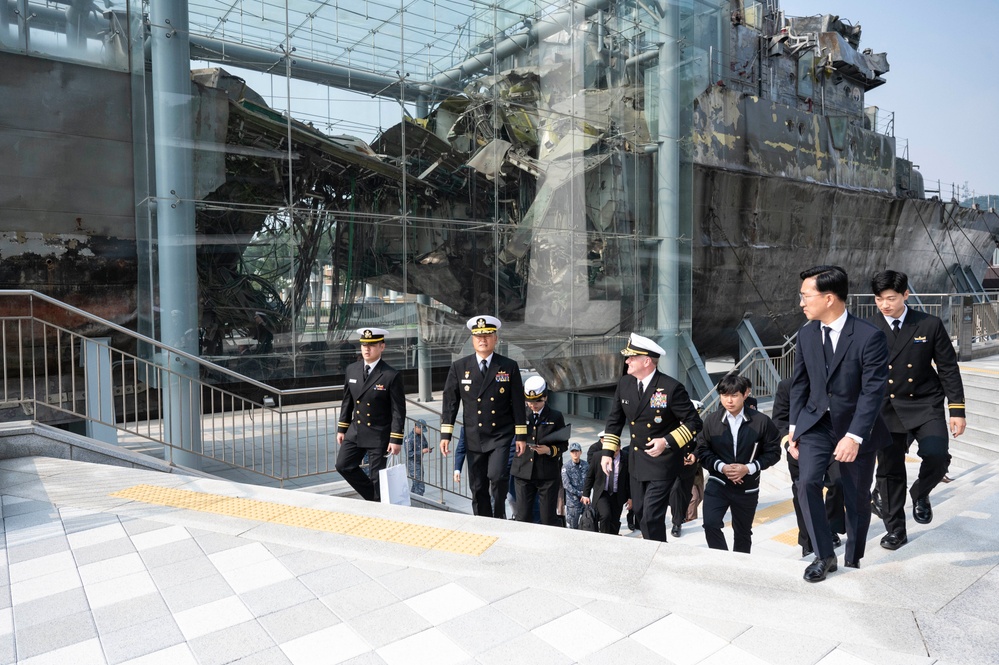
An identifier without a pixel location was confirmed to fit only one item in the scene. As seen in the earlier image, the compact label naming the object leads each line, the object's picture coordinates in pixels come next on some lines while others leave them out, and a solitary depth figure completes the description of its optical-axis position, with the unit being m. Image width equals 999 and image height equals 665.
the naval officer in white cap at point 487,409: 5.59
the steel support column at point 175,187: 9.12
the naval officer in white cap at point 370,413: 6.05
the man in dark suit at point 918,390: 4.60
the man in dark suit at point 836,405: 3.24
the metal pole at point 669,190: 14.67
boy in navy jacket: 4.80
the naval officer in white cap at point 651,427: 4.83
